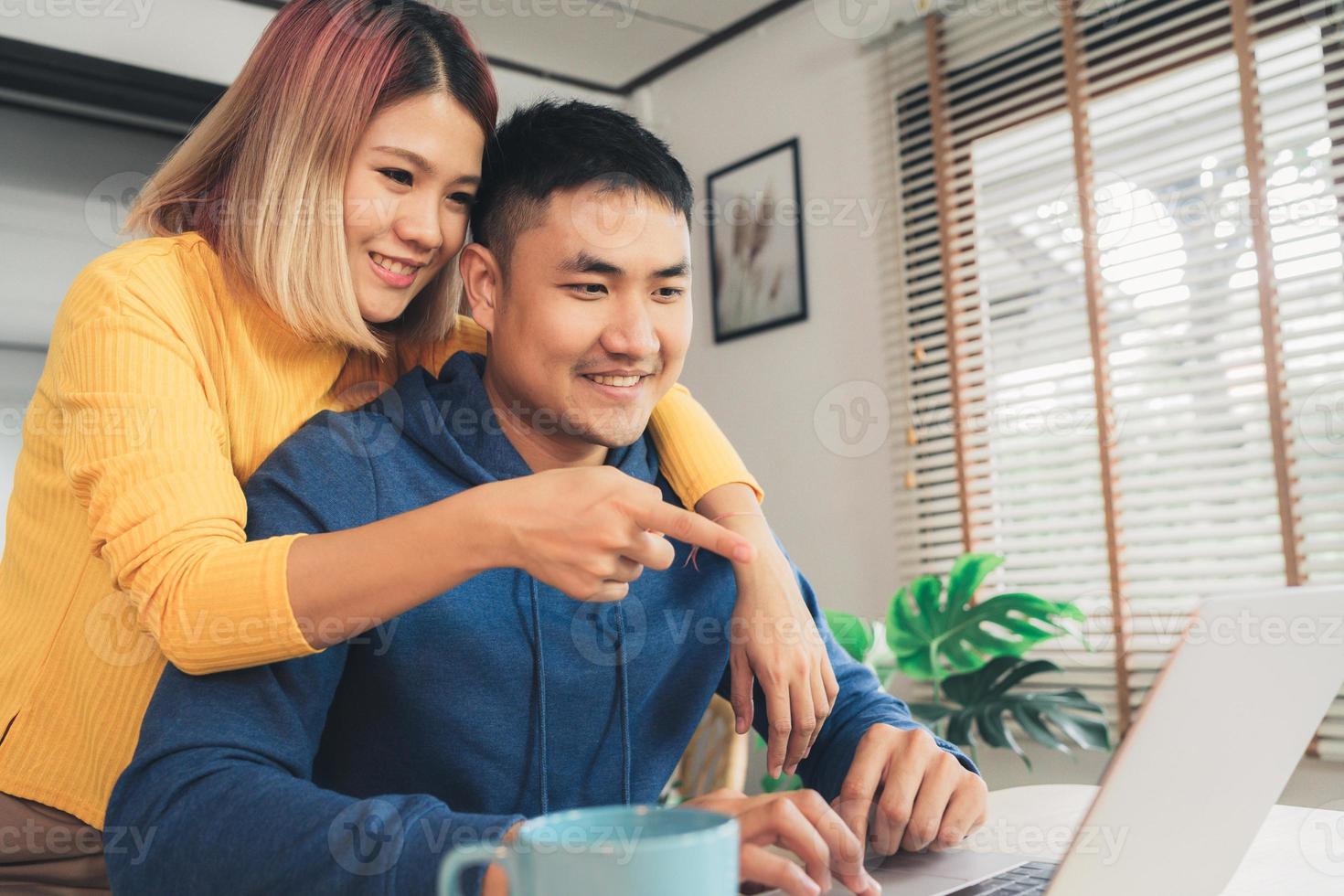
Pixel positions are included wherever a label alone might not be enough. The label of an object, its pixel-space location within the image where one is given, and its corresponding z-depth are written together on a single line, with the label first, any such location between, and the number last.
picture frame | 3.14
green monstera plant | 2.23
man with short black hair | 0.64
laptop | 0.51
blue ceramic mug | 0.35
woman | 0.70
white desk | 0.75
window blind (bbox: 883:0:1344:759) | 2.12
